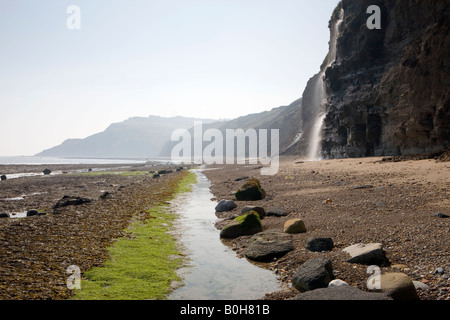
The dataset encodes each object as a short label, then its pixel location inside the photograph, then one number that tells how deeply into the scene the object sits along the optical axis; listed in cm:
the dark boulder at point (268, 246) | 1094
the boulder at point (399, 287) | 678
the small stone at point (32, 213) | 1886
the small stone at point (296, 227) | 1288
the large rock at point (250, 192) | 2247
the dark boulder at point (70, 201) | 2047
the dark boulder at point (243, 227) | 1396
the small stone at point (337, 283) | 775
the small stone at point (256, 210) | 1680
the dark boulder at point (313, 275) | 802
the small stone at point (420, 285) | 709
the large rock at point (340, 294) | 641
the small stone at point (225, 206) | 2011
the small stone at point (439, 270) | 759
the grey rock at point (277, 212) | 1665
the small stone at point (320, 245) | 1053
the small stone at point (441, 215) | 1148
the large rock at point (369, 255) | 882
